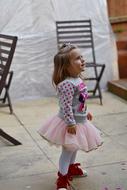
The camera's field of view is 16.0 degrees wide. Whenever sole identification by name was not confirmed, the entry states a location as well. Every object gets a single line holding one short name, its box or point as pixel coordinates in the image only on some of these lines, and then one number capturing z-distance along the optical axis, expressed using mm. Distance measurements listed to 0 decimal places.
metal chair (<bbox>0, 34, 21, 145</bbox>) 4555
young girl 3381
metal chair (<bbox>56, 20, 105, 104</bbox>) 6879
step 6809
